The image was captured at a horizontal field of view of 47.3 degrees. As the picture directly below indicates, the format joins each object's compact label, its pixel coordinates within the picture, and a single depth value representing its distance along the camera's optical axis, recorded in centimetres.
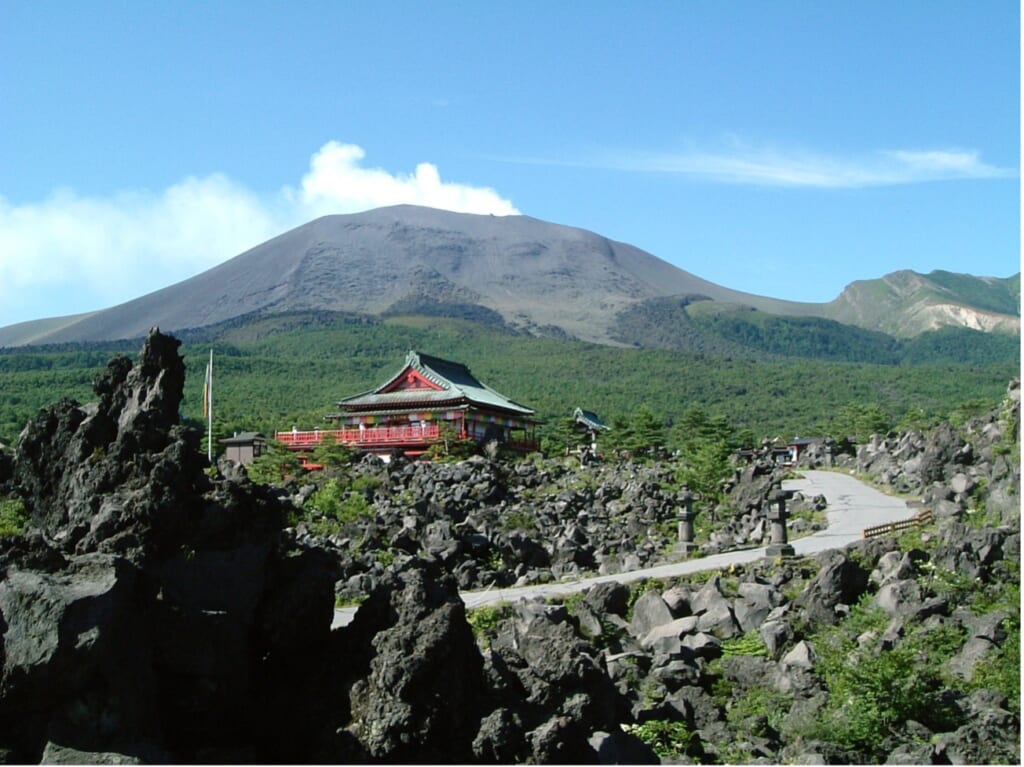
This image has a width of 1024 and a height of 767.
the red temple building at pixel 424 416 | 4334
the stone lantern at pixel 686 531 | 2391
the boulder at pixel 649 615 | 1672
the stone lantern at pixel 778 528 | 2159
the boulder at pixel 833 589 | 1662
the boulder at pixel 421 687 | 765
